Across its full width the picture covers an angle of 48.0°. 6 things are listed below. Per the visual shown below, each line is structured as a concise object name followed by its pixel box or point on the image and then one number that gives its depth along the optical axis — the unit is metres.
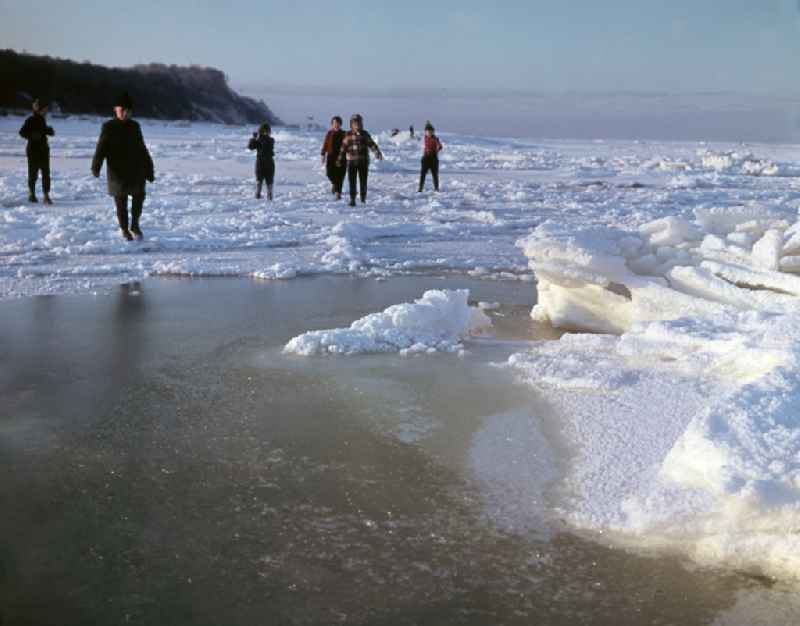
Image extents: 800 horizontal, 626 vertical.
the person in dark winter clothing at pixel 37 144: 14.04
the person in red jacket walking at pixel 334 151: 16.03
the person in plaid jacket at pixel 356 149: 15.43
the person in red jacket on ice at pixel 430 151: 18.30
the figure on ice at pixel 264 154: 15.83
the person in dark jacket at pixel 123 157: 10.35
